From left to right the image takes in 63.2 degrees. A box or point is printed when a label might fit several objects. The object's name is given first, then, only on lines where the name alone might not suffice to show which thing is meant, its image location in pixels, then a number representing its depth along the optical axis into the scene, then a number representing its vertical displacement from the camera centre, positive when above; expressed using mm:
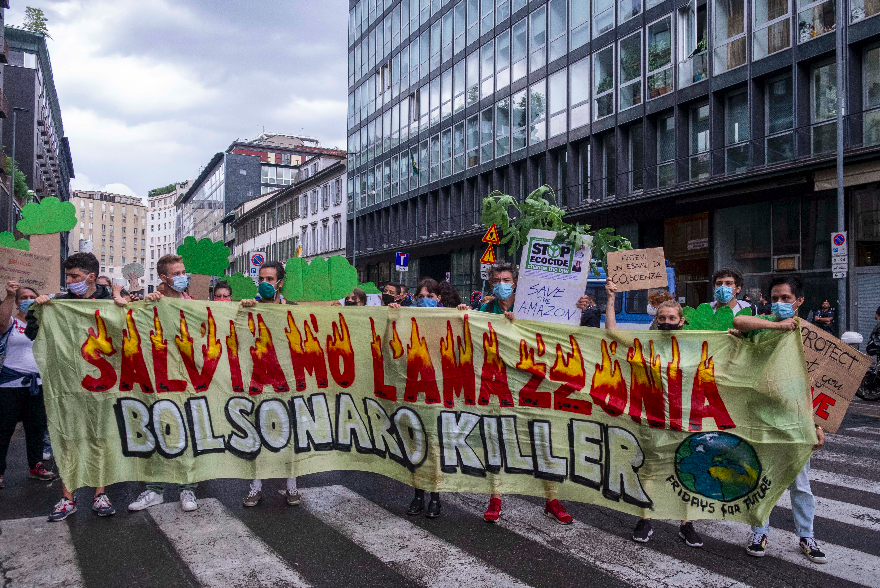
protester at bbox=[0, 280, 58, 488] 5938 -615
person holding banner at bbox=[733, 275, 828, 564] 4516 -1193
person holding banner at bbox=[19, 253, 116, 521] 5199 +33
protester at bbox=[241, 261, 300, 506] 5586 +1
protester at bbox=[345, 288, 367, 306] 9491 -37
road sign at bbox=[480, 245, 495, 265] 15962 +859
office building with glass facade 17453 +5383
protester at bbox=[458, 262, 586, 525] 5184 -103
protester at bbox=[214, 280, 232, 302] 7090 +55
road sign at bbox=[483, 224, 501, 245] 13447 +1111
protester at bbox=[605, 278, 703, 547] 4773 -239
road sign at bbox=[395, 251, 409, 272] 27734 +1289
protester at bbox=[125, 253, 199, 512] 5395 +26
